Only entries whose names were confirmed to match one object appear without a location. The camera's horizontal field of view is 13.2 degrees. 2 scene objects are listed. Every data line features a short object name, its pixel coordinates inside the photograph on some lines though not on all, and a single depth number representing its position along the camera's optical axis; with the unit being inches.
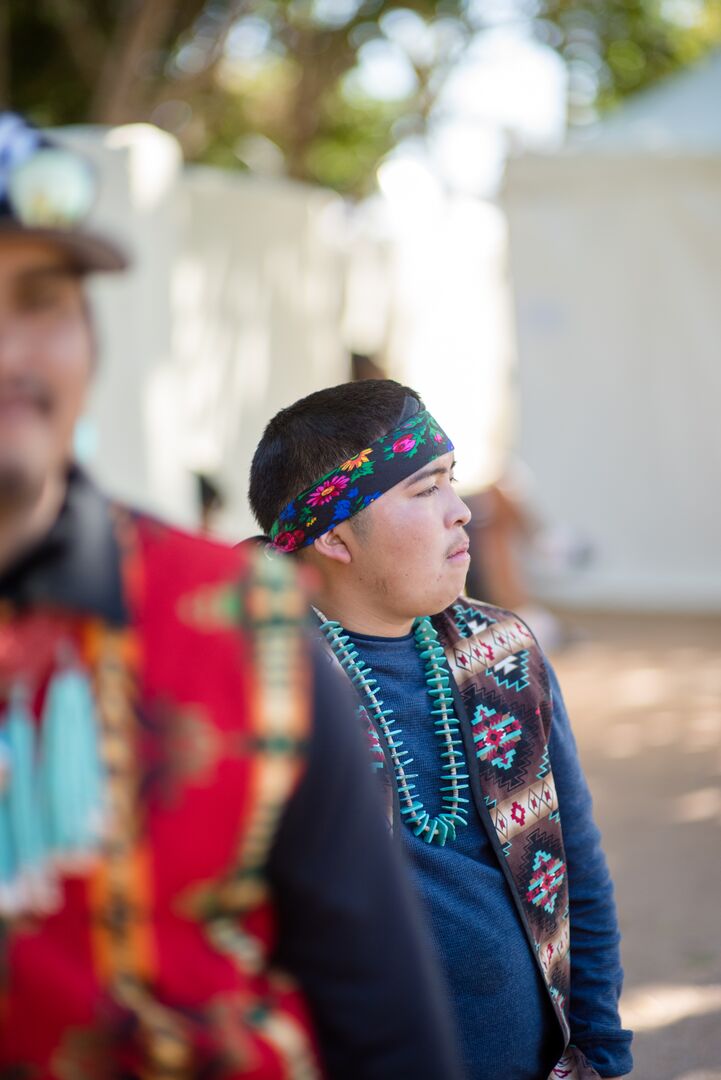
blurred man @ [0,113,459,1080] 88.4
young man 108.7
